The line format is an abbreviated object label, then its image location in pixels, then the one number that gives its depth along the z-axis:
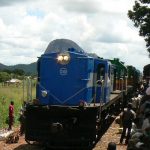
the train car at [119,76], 18.76
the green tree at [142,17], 27.49
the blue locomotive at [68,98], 10.96
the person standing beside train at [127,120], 12.21
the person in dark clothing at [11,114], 16.00
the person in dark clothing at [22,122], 11.61
